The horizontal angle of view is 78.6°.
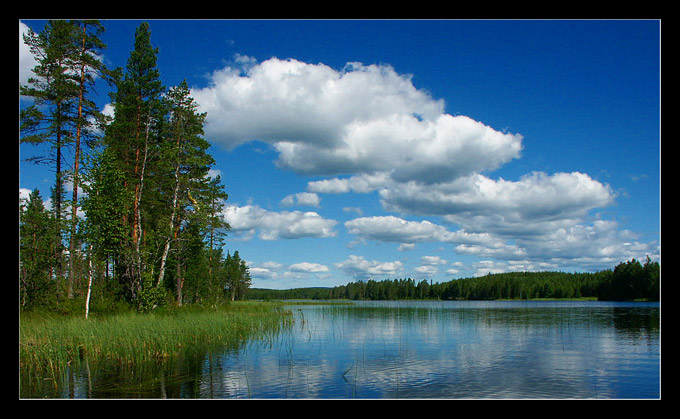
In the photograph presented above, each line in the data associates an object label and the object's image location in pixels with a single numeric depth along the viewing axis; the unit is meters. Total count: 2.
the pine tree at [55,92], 26.12
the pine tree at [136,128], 27.22
